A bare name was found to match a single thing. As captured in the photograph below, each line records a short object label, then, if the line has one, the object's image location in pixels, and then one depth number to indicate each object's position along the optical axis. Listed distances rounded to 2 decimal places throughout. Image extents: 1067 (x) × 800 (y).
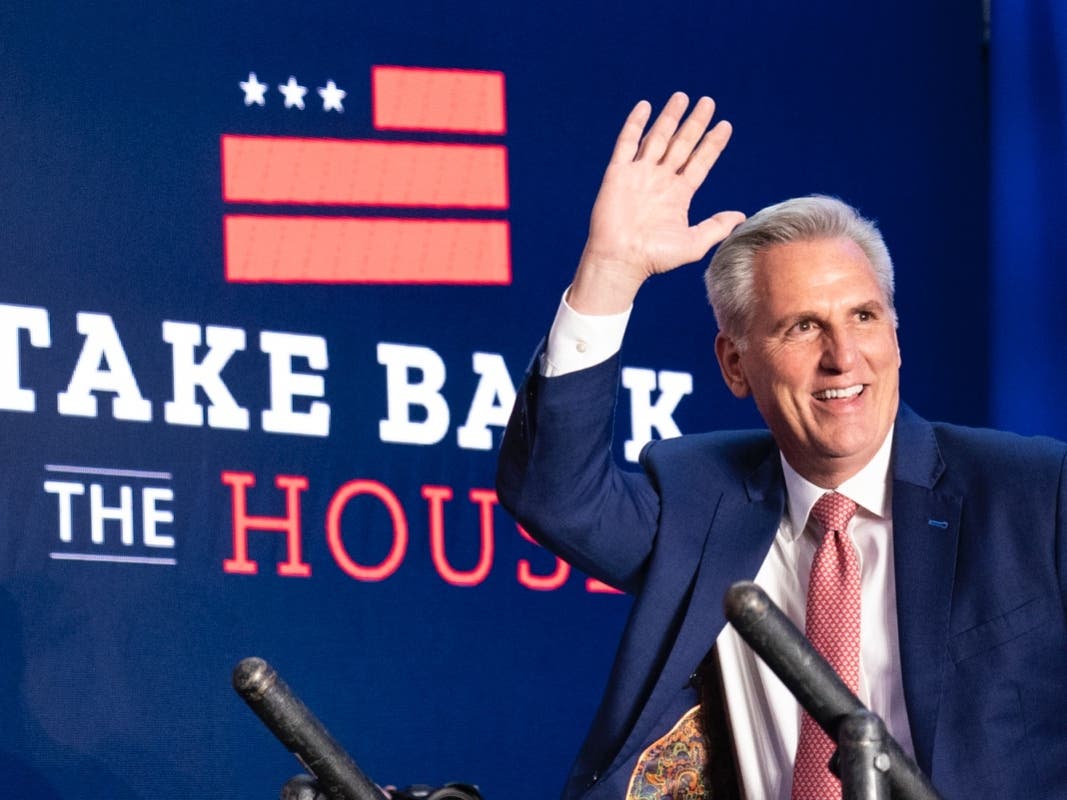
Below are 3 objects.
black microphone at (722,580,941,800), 2.67
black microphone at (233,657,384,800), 2.76
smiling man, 3.23
